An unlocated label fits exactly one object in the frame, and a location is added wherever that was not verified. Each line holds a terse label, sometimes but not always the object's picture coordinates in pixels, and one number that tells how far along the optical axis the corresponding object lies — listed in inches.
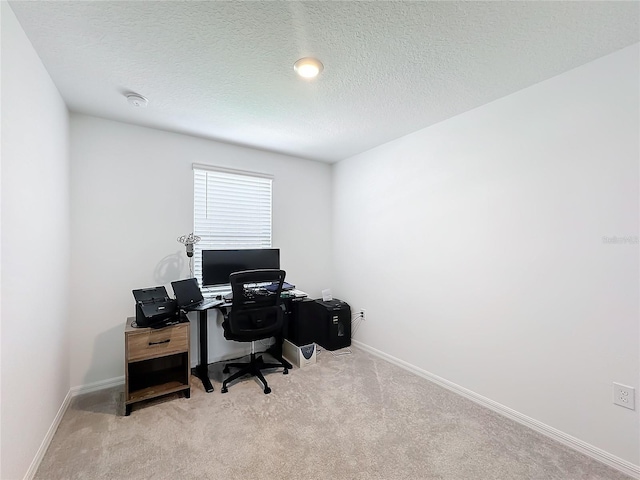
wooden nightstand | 90.7
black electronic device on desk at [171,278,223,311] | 104.9
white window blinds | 127.7
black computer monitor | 119.0
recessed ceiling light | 72.2
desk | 108.2
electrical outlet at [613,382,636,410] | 67.8
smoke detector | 89.3
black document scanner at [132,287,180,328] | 93.7
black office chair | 102.3
